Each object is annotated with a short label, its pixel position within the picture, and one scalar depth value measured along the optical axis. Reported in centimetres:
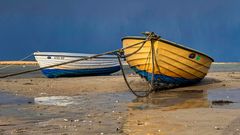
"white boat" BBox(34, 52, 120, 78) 2520
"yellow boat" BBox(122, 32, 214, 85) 1383
